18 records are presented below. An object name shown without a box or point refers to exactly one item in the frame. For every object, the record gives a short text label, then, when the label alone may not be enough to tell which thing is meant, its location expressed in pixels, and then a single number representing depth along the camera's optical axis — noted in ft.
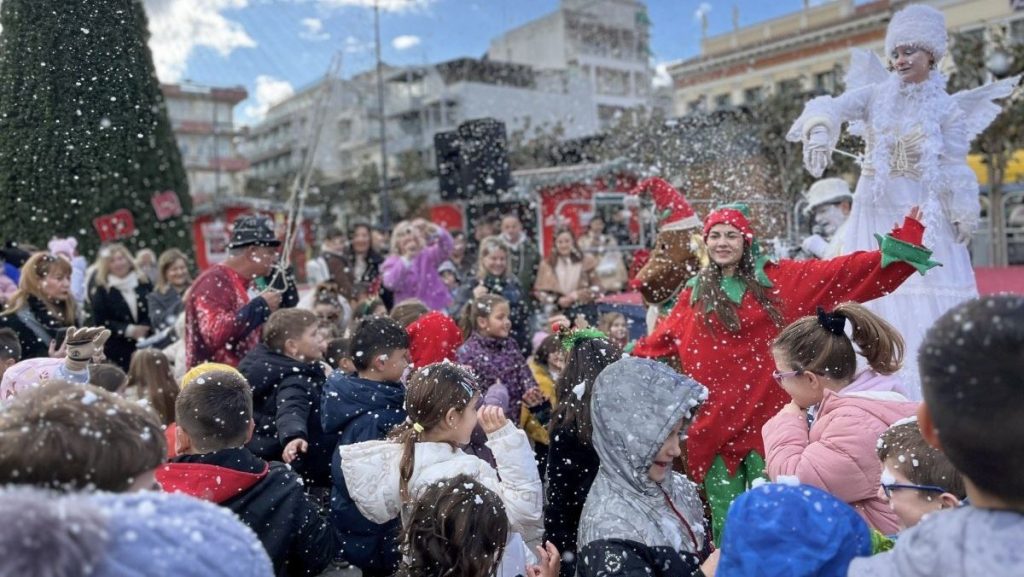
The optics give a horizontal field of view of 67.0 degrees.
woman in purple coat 23.48
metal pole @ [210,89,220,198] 118.54
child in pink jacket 7.51
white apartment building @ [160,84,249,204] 161.95
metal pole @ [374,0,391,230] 80.12
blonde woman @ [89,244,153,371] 21.44
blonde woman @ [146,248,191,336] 21.09
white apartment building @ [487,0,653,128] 162.91
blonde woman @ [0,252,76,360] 16.26
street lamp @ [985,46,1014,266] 53.98
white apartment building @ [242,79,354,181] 155.02
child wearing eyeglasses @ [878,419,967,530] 6.12
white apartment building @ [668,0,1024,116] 85.30
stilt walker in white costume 13.08
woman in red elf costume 10.77
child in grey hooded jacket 7.23
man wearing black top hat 13.78
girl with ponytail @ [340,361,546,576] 8.66
